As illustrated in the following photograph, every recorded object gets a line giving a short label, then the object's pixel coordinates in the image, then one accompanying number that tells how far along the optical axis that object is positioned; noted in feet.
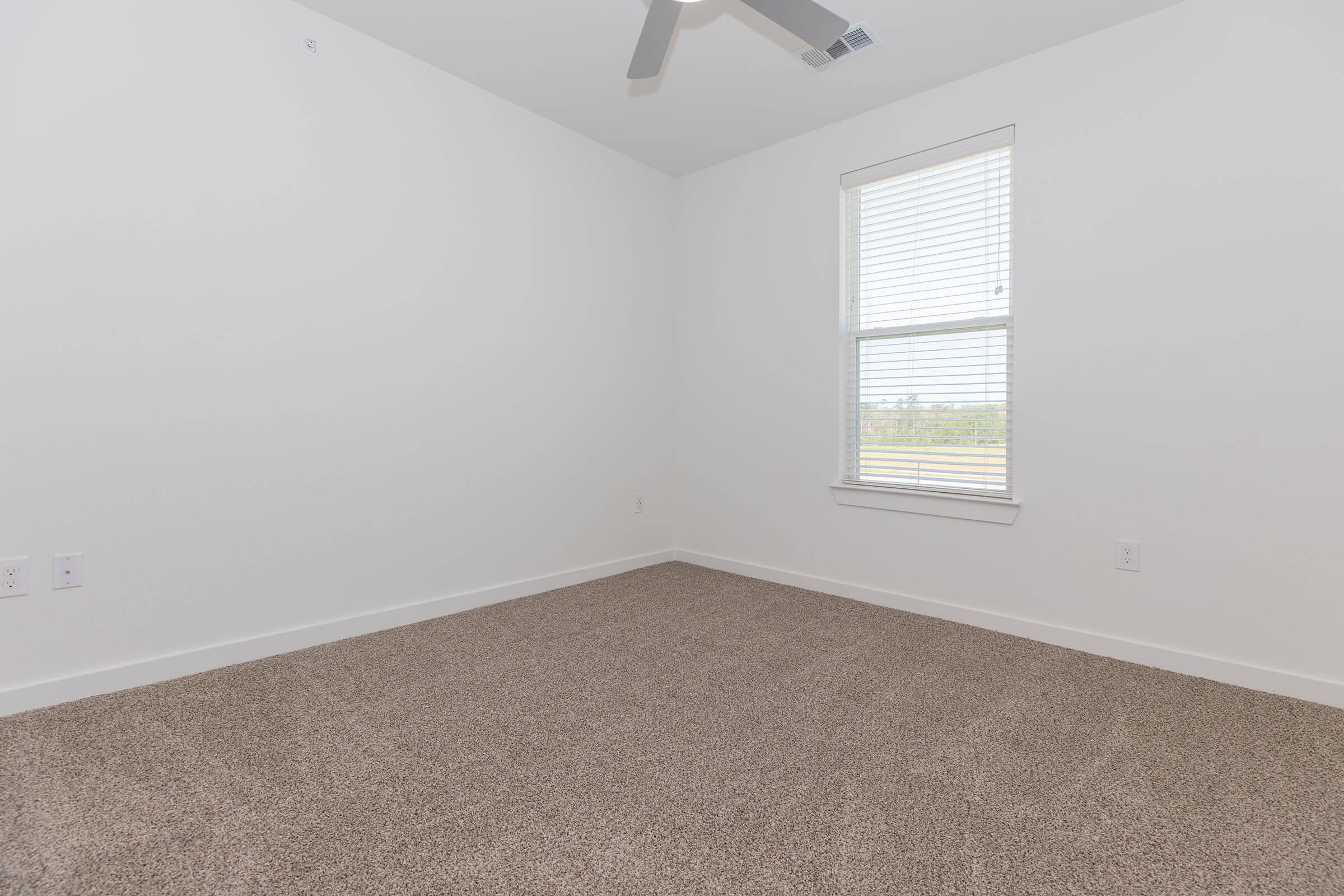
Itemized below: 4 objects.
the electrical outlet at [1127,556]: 8.17
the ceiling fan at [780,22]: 6.48
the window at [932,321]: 9.36
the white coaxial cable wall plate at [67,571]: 6.63
